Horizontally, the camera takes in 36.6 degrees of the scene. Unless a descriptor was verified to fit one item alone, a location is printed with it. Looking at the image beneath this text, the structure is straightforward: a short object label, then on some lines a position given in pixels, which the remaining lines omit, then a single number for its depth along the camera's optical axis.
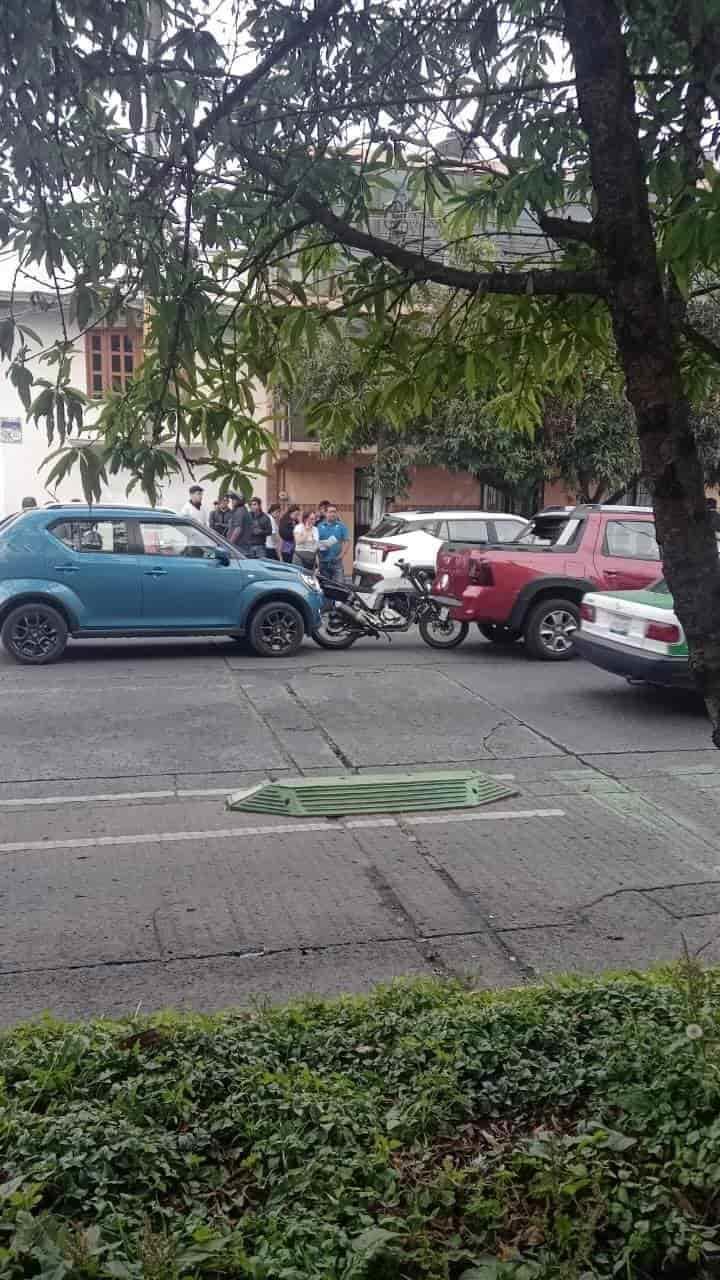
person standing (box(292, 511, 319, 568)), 17.86
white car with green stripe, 10.03
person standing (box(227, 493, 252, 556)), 18.14
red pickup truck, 13.24
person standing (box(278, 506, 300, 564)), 20.25
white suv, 16.66
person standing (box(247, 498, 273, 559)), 18.48
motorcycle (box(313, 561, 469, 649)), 14.02
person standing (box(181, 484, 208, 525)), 16.24
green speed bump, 7.39
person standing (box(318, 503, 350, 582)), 18.72
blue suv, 12.44
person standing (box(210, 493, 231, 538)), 18.75
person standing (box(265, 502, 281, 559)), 20.05
